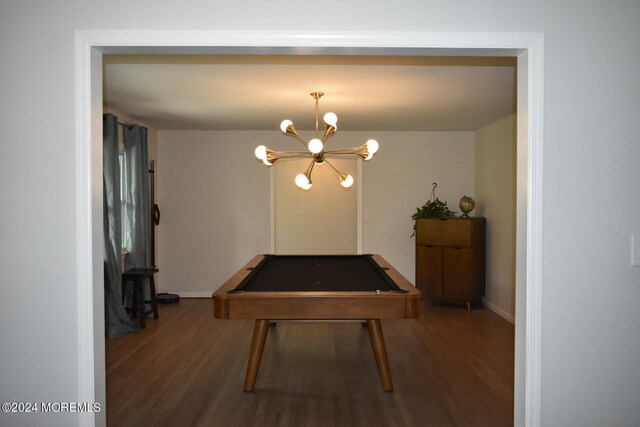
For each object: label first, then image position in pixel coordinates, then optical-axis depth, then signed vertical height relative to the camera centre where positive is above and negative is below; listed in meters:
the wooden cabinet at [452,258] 5.80 -0.69
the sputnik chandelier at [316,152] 3.69 +0.43
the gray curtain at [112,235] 4.69 -0.33
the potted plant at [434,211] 6.14 -0.11
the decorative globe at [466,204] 6.01 -0.02
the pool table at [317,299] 3.03 -0.61
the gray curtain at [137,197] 5.34 +0.06
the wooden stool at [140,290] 4.99 -0.96
